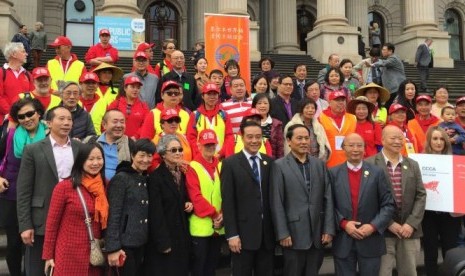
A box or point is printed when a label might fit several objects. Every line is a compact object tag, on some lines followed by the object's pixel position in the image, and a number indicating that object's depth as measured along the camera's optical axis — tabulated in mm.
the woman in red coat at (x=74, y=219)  4340
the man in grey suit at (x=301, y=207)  5094
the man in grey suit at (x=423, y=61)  15336
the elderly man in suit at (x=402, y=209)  5449
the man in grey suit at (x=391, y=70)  11328
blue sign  15602
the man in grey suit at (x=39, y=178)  4699
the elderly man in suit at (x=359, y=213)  5184
